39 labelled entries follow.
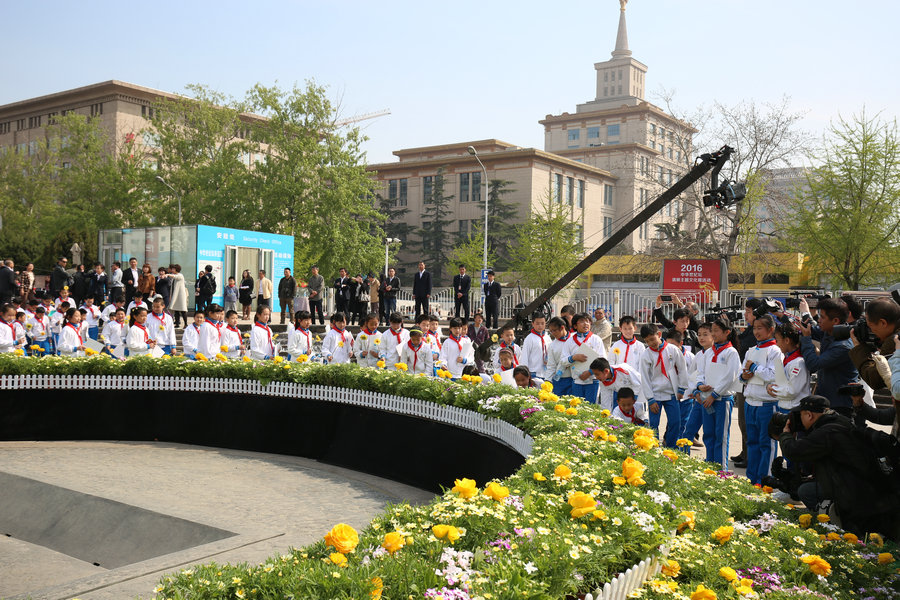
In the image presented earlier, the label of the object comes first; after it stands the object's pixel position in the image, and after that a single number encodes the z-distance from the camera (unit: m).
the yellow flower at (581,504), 3.75
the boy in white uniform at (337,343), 14.76
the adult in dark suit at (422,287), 23.69
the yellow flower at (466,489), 3.81
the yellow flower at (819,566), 4.11
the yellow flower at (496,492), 3.72
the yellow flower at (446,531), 3.18
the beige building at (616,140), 85.31
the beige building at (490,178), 71.88
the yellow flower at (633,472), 4.43
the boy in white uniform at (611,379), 10.05
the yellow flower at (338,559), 3.00
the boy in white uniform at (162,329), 16.77
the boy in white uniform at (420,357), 14.15
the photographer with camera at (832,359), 7.76
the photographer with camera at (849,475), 5.62
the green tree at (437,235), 75.81
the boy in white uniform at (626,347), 11.75
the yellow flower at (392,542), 3.14
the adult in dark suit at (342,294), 25.08
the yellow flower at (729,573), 3.64
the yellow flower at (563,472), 4.47
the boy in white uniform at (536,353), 13.47
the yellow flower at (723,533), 4.23
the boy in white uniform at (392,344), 14.56
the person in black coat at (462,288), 23.36
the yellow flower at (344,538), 2.99
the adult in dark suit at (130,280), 24.84
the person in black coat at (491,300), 23.78
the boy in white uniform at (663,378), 10.48
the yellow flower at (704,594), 3.38
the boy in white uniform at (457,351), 14.61
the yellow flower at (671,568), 3.81
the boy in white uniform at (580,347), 11.91
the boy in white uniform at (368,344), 14.35
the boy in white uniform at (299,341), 15.38
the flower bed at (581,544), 3.06
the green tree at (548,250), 46.00
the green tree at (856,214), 31.11
